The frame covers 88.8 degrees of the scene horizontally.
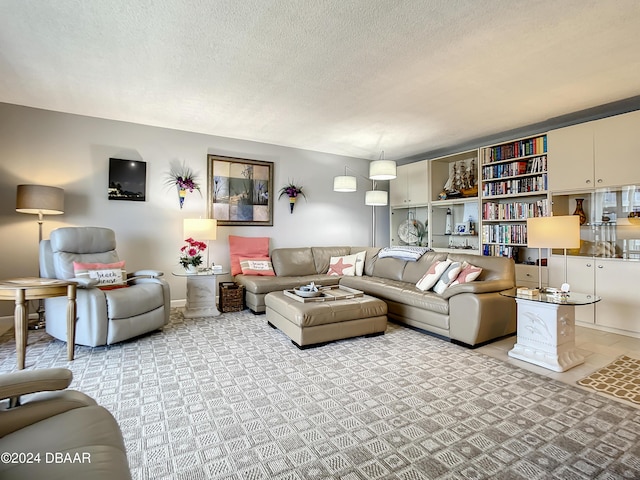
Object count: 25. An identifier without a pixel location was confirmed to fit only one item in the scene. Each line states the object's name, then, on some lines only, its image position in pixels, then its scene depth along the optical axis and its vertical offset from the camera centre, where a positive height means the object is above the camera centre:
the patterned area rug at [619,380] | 2.23 -1.04
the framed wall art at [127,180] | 4.32 +0.83
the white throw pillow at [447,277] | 3.56 -0.40
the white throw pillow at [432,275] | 3.71 -0.40
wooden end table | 2.51 -0.43
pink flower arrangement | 4.29 -0.15
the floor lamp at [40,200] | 3.47 +0.45
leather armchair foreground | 0.85 -0.59
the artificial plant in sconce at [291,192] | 5.54 +0.84
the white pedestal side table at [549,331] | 2.63 -0.76
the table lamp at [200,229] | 4.27 +0.17
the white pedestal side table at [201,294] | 4.20 -0.69
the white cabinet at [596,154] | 3.43 +0.97
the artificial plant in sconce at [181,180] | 4.69 +0.89
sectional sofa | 3.08 -0.57
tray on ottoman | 3.31 -0.58
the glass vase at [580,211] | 3.93 +0.35
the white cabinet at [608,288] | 3.47 -0.54
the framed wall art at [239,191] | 4.99 +0.80
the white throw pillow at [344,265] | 5.15 -0.39
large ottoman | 3.04 -0.76
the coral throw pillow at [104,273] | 3.32 -0.32
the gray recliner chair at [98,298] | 2.94 -0.53
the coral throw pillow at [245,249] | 4.96 -0.12
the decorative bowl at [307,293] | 3.38 -0.55
